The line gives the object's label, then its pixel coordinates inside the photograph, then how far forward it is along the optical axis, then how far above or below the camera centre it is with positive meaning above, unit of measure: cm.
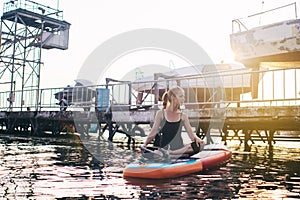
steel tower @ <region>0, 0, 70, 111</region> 2484 +638
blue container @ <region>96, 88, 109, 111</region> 1349 +62
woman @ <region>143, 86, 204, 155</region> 575 -21
